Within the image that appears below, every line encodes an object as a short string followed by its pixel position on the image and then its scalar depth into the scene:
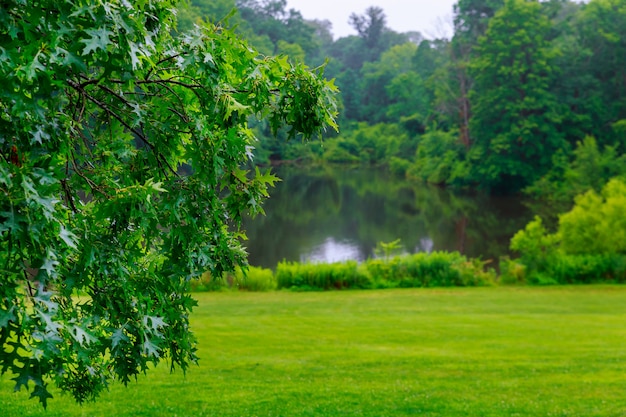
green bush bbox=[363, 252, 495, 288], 20.22
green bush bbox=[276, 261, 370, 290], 19.69
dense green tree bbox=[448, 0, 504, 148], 53.81
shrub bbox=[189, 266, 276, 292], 18.73
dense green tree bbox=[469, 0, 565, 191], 45.72
